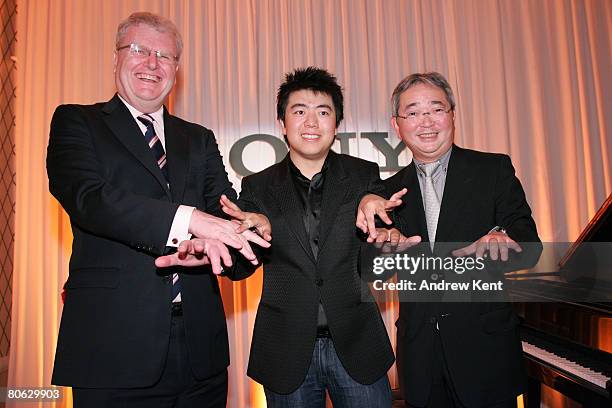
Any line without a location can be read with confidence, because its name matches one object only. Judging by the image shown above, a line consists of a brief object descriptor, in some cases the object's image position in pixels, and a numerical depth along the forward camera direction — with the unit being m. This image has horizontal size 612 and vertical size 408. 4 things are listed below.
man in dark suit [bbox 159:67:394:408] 1.54
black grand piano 1.69
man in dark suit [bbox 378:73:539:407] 1.63
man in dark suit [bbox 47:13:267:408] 1.29
